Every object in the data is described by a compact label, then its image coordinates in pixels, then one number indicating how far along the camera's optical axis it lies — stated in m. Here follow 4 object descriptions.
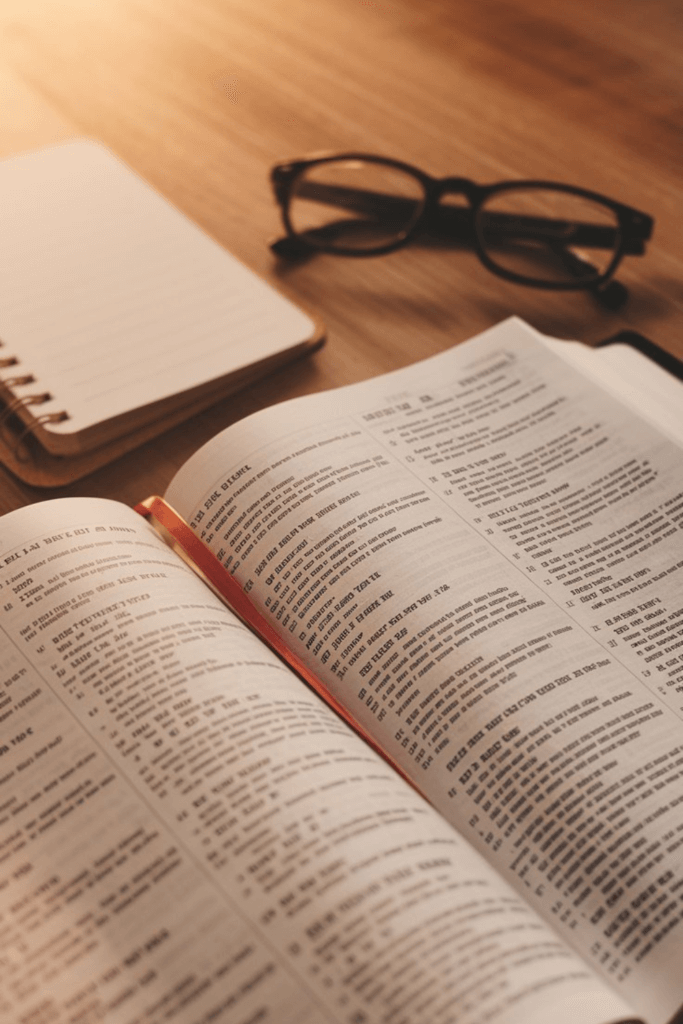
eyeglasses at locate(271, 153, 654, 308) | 0.72
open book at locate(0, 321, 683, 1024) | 0.34
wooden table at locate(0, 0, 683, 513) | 0.70
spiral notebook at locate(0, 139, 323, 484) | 0.58
